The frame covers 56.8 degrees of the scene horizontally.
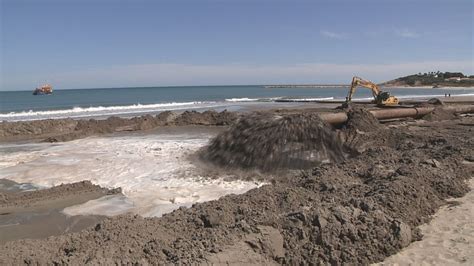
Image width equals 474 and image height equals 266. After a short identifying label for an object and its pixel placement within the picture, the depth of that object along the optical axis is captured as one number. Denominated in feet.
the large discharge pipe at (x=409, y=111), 50.67
